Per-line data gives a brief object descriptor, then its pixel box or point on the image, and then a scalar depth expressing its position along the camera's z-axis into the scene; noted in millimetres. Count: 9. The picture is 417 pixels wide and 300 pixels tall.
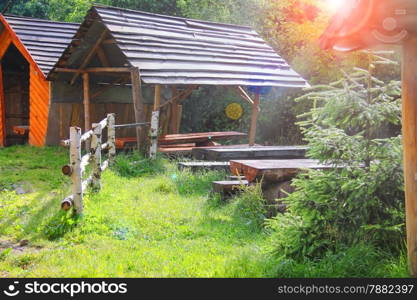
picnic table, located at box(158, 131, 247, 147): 12516
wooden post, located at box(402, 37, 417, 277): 3756
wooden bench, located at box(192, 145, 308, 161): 10445
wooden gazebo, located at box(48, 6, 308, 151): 11180
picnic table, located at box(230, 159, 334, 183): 7066
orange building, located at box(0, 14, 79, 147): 13938
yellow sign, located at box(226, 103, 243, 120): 18109
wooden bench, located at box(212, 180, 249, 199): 7484
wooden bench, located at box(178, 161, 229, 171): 9703
